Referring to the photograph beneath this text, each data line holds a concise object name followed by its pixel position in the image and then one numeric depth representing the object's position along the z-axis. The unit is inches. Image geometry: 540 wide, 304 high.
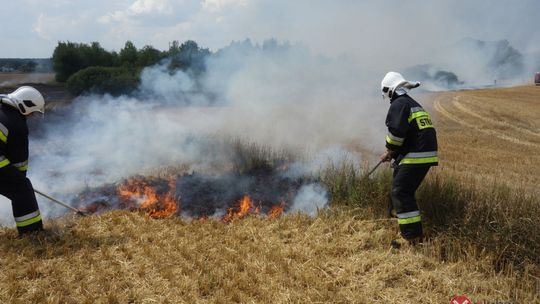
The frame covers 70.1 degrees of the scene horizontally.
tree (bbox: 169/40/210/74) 641.6
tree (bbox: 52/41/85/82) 1244.5
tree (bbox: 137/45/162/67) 864.1
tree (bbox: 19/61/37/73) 1555.1
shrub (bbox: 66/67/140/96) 729.6
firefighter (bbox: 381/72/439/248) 196.7
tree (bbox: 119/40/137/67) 1103.0
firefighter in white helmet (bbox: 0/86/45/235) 212.4
